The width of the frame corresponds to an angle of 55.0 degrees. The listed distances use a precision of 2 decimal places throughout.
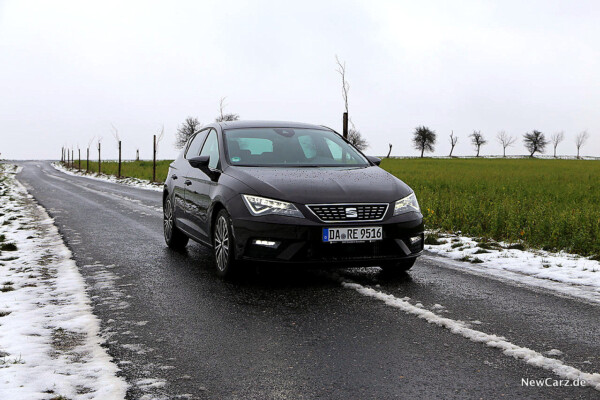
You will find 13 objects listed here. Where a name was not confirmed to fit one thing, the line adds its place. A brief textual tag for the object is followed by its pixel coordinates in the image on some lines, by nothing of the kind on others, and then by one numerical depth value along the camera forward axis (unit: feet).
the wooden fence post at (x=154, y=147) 117.33
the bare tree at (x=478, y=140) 430.20
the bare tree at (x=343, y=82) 61.46
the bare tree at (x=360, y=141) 353.92
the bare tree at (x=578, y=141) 506.48
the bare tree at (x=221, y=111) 122.47
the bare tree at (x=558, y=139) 465.47
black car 17.16
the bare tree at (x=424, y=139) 401.08
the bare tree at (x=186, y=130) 351.67
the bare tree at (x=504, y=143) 476.13
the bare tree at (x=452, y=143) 445.37
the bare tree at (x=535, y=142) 423.64
